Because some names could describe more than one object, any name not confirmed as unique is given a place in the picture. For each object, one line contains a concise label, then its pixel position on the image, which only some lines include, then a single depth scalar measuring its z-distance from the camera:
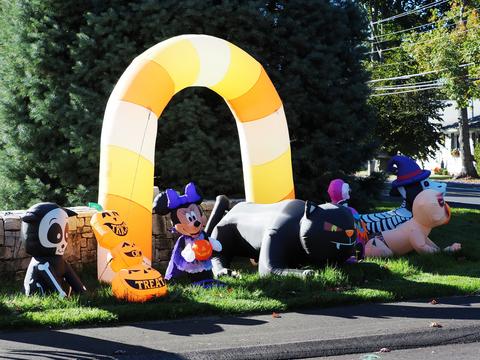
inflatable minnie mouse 7.51
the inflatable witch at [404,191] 9.92
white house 42.62
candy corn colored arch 7.82
